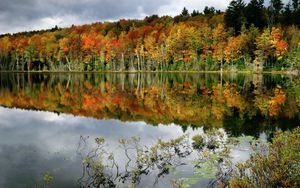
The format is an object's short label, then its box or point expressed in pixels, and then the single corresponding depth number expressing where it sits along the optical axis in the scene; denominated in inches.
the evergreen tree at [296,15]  3059.1
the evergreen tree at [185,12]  4809.1
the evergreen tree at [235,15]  2952.9
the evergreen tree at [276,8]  3271.0
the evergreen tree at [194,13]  4548.9
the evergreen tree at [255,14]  2946.7
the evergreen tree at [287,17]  3129.0
